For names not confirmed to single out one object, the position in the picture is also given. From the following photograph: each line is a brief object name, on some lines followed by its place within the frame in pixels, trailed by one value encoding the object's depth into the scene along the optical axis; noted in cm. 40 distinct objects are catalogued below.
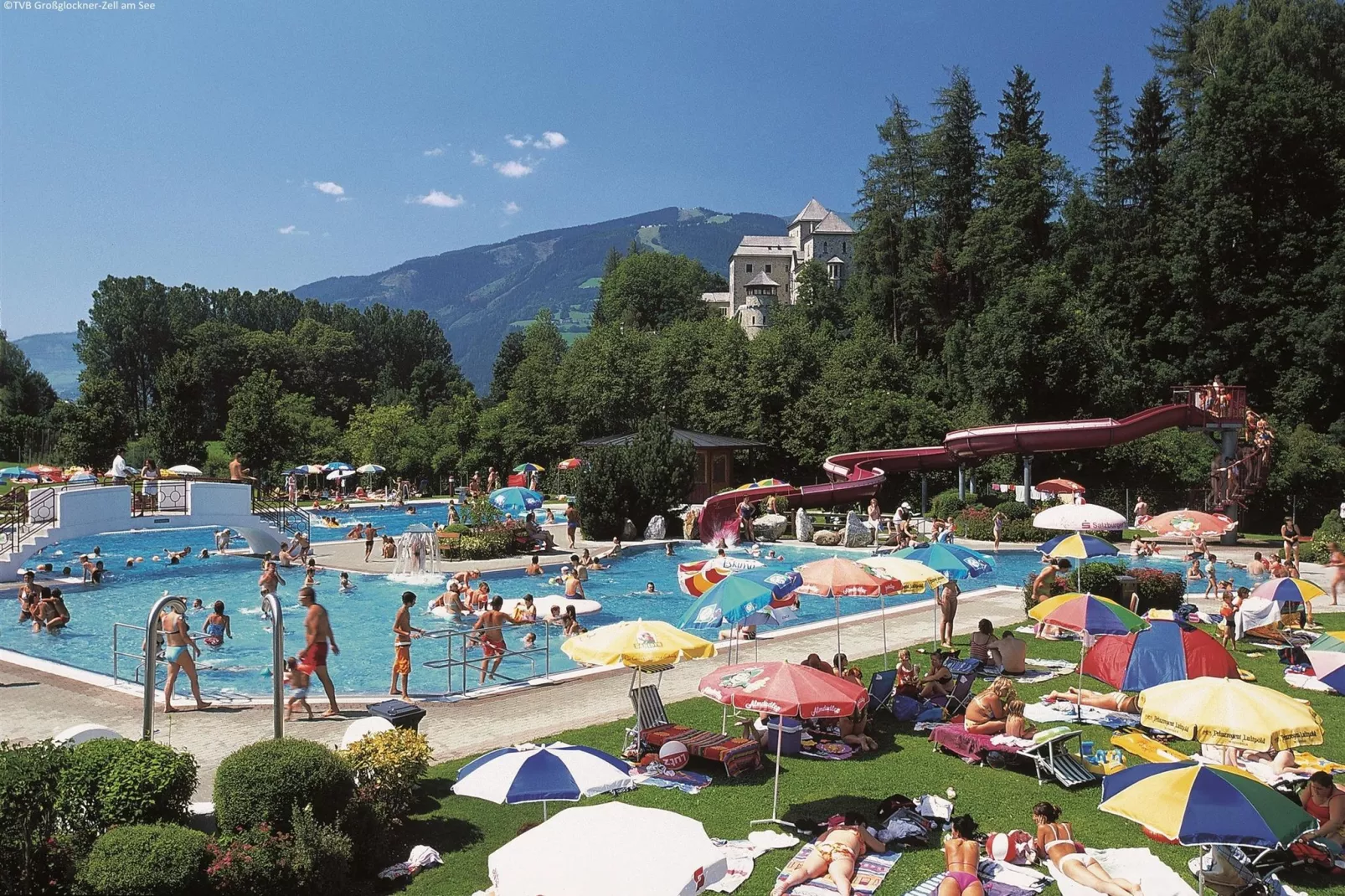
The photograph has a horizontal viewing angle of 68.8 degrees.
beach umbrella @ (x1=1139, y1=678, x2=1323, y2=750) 856
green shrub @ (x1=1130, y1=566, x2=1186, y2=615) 2019
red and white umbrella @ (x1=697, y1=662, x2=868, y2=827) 959
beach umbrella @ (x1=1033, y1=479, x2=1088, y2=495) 3719
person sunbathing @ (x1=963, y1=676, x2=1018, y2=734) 1194
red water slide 3500
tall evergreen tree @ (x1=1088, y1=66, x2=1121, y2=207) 6500
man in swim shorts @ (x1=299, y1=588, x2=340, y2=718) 1337
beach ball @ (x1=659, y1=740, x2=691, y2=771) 1124
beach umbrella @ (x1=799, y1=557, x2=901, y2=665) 1428
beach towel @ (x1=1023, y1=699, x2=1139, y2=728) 1338
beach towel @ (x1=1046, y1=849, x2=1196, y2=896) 791
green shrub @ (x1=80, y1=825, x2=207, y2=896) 678
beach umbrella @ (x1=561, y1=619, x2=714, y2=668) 1117
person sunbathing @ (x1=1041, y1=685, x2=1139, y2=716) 1376
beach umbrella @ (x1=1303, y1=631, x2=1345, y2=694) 1113
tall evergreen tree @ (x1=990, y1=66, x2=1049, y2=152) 6638
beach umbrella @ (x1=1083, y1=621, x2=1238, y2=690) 1146
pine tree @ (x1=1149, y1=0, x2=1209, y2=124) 5897
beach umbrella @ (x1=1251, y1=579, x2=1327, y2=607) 1579
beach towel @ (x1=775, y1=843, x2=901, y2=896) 842
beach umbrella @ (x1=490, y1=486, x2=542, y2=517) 3058
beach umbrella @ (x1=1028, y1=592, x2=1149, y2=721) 1317
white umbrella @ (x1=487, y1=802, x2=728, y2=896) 598
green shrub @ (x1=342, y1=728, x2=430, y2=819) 938
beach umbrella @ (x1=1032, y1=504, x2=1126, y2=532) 2002
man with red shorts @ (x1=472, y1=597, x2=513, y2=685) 1567
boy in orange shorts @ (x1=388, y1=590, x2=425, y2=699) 1459
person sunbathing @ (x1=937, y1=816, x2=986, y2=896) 799
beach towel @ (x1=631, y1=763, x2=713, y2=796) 1087
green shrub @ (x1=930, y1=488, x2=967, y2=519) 3719
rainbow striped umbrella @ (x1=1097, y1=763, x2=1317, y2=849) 727
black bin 1123
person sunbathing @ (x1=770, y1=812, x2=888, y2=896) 837
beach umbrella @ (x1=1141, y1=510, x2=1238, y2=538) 2141
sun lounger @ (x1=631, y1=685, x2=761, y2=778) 1129
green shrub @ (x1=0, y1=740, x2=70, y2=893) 689
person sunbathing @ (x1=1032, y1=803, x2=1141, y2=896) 788
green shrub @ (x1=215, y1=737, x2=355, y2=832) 807
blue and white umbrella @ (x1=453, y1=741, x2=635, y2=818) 777
